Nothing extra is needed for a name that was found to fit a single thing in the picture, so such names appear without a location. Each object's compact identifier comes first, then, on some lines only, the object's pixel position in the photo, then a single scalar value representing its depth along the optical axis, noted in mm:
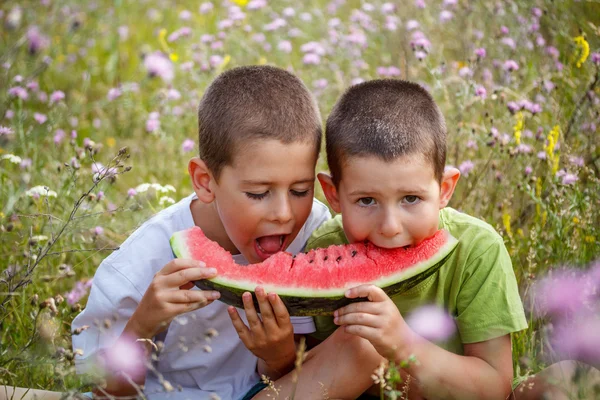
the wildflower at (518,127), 3035
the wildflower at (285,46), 4754
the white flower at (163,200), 3270
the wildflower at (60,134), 4385
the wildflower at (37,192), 3044
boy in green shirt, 2342
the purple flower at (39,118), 4008
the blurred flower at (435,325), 2533
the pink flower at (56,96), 3922
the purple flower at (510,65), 3467
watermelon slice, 2355
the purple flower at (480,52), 3541
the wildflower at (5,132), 2483
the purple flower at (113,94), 4094
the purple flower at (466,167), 3438
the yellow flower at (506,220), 2988
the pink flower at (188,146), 3932
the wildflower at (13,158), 3059
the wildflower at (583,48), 3102
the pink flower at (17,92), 3496
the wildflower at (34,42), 2459
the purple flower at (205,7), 5110
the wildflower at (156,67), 3222
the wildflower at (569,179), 2895
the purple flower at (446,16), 4486
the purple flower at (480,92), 3348
